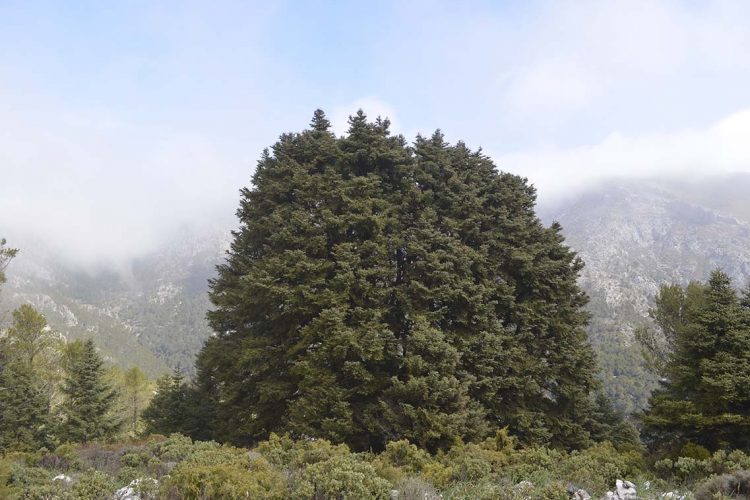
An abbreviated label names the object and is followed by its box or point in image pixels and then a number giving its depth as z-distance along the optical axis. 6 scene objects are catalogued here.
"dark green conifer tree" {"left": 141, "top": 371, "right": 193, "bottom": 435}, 22.69
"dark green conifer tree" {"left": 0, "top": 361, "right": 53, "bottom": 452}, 26.46
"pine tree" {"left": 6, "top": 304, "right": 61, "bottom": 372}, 30.56
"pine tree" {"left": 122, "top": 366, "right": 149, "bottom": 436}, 44.41
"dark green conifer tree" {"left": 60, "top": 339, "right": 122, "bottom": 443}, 27.28
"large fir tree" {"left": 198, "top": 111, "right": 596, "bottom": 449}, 15.88
